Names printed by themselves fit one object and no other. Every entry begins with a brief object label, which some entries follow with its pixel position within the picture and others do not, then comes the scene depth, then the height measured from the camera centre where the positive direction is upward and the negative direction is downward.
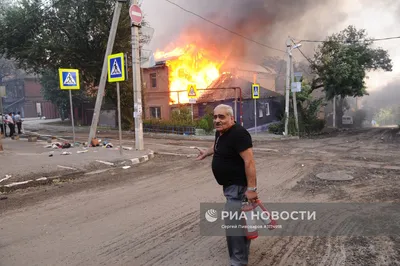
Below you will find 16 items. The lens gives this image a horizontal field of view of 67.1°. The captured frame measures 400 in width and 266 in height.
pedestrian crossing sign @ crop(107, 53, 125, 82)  10.12 +1.69
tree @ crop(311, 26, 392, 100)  23.42 +3.57
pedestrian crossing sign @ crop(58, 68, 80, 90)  11.00 +1.49
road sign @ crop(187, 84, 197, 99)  17.72 +1.37
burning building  23.89 +2.52
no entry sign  11.20 +3.87
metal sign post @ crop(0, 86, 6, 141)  15.07 +1.52
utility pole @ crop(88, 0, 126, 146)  11.67 +1.71
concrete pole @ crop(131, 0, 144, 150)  11.49 +1.39
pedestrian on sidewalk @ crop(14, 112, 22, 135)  19.24 -0.01
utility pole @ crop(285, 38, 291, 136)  19.05 +2.44
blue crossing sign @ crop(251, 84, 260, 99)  17.86 +1.25
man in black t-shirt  2.91 -0.53
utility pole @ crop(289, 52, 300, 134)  19.80 +0.30
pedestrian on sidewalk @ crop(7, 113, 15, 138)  17.47 -0.12
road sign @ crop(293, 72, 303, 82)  25.82 +2.99
